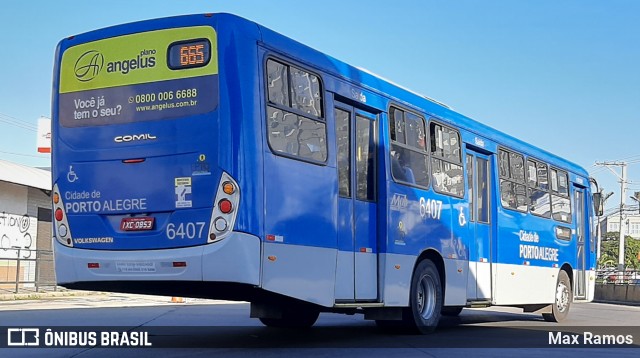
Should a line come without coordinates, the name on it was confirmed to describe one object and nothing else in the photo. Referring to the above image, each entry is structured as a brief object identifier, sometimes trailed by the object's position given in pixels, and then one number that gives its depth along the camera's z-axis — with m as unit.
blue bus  8.70
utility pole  62.38
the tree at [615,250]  117.50
